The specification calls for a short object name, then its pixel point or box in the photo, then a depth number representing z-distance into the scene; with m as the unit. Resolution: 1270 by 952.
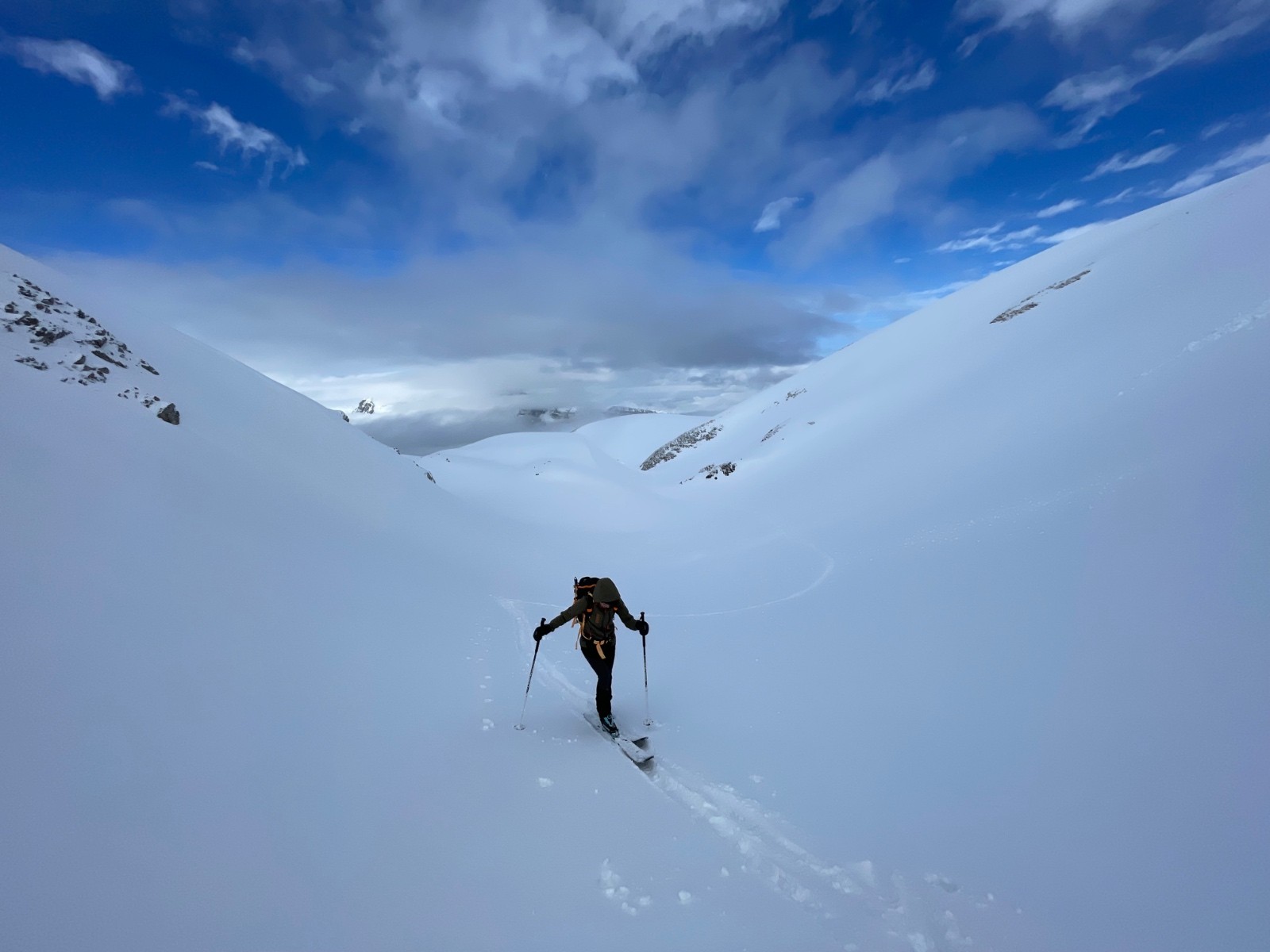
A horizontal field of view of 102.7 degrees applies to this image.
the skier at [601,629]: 6.83
